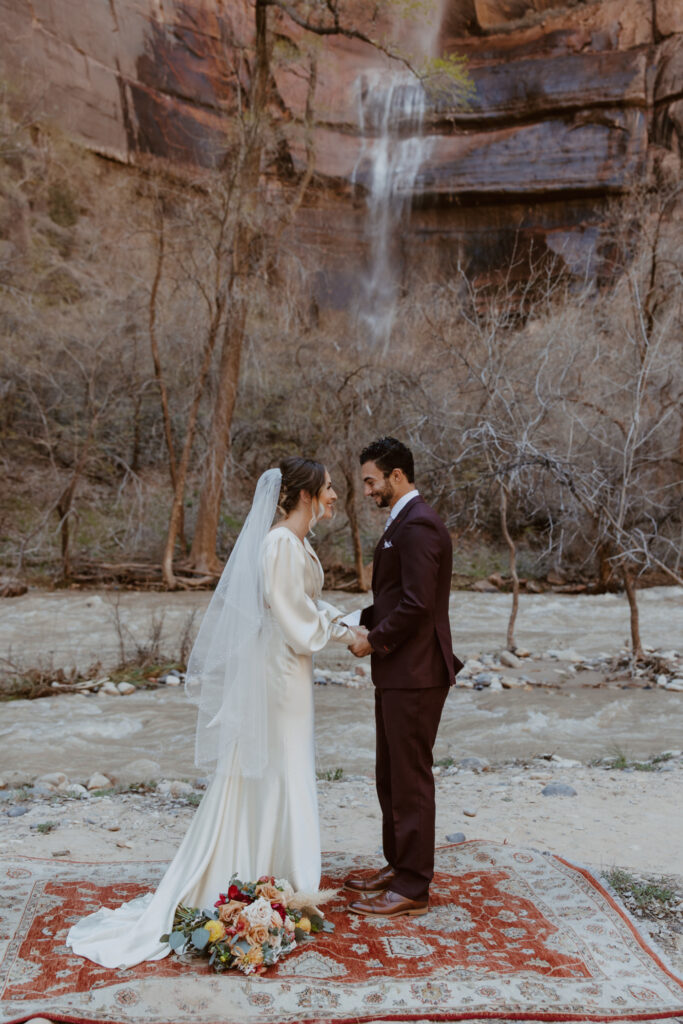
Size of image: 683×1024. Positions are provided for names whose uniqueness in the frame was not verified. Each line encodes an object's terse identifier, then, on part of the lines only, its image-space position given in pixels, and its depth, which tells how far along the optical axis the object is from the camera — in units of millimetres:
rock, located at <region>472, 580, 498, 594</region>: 16891
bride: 3674
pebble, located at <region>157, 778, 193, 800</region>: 6148
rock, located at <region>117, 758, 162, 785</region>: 6793
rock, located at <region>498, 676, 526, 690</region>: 9891
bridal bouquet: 3270
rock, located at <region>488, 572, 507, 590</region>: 17250
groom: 3785
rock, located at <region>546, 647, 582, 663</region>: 11227
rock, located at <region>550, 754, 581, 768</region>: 7020
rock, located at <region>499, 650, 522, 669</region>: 10867
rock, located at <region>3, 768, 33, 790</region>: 6559
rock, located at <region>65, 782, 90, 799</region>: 6135
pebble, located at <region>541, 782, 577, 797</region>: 5961
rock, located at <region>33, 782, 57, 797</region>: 6121
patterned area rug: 2996
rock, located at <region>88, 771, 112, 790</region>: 6512
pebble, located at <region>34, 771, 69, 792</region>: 6504
